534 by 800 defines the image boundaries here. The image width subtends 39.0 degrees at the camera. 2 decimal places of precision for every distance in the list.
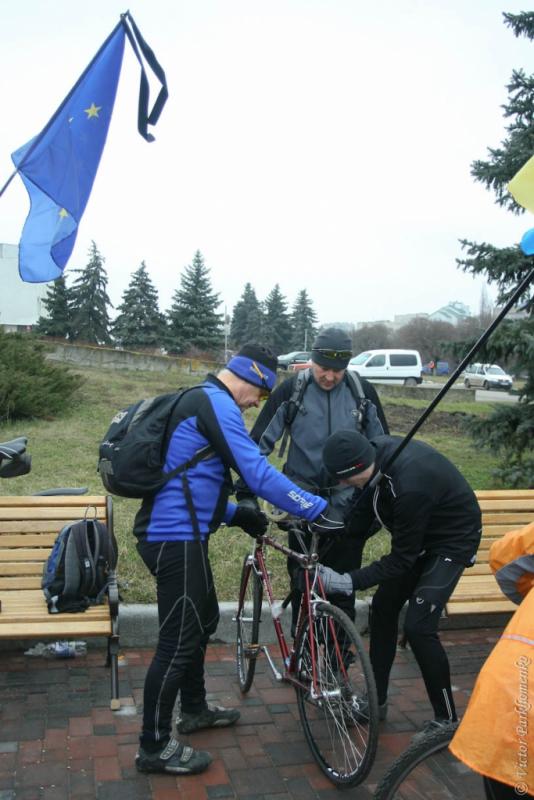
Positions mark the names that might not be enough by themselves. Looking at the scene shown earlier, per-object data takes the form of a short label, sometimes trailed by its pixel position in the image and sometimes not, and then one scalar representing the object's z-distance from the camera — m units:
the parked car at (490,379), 39.25
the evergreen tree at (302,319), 67.88
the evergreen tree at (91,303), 48.34
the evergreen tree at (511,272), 8.39
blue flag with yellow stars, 4.83
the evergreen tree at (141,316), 47.59
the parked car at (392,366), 32.84
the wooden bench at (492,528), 4.86
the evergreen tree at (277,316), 62.72
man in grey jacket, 4.26
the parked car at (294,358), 41.12
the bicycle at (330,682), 3.26
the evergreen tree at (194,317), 47.59
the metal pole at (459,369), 2.64
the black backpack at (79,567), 4.23
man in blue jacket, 3.34
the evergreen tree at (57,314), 48.41
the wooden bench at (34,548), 4.21
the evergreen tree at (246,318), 61.88
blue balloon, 2.65
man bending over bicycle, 3.51
